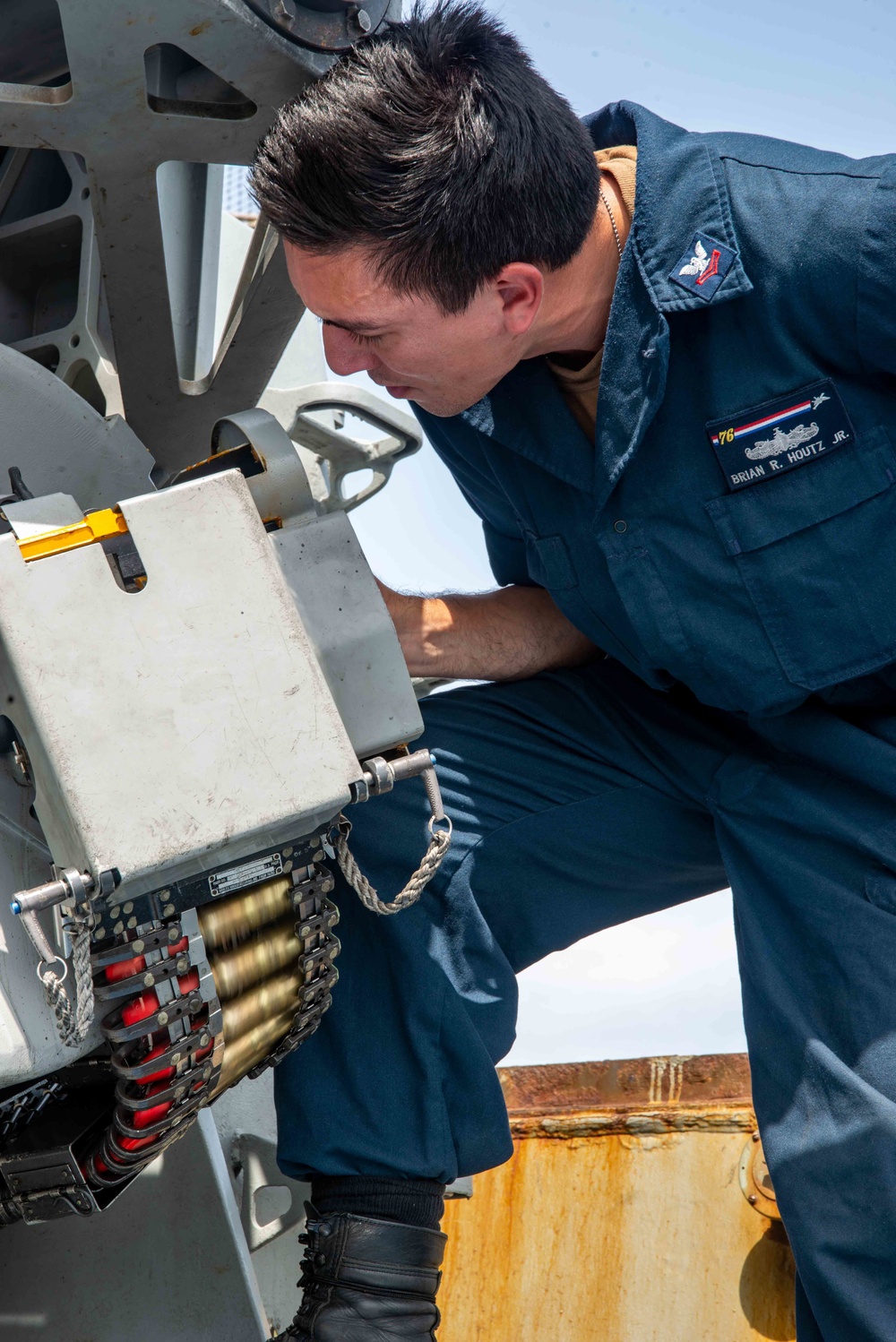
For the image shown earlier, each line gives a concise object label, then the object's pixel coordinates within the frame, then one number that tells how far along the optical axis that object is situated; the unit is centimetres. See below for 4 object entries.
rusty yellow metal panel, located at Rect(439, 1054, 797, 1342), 222
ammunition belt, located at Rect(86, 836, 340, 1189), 128
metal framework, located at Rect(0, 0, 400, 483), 156
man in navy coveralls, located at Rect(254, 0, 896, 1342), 145
